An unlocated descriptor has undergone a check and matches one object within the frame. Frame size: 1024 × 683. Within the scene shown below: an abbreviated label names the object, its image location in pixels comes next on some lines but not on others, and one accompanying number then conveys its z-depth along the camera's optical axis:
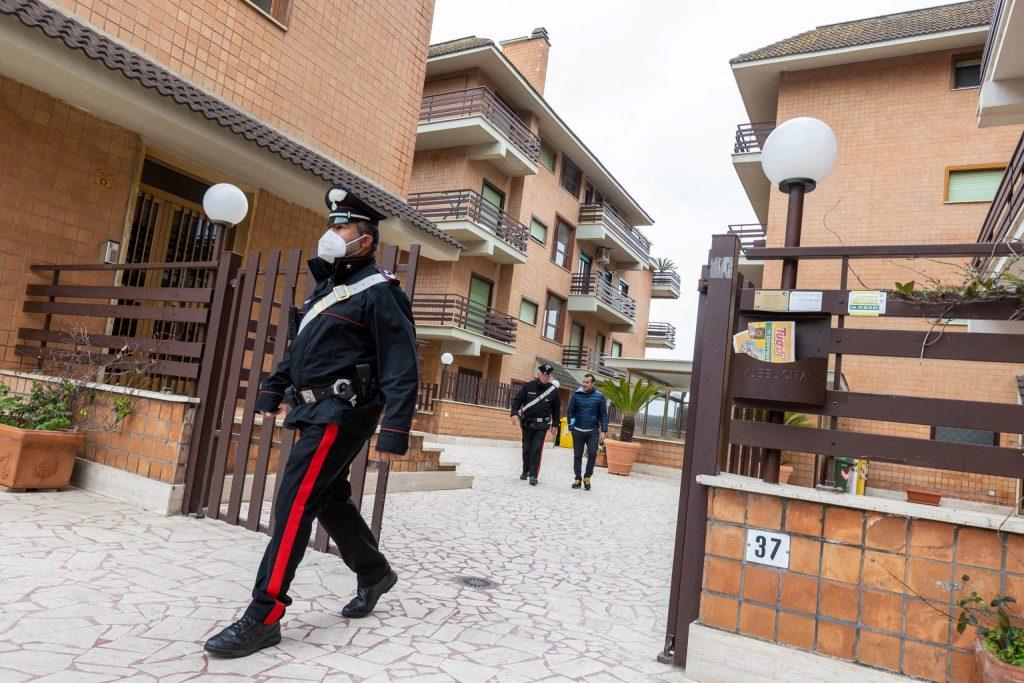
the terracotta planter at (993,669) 2.17
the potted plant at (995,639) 2.22
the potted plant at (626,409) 14.70
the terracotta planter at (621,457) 14.69
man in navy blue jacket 10.27
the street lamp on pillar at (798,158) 3.47
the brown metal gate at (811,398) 2.69
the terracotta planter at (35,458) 4.91
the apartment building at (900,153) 13.59
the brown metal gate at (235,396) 4.69
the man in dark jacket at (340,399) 2.86
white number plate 2.85
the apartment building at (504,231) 20.39
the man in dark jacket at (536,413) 9.73
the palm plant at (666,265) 40.53
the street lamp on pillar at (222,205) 5.62
